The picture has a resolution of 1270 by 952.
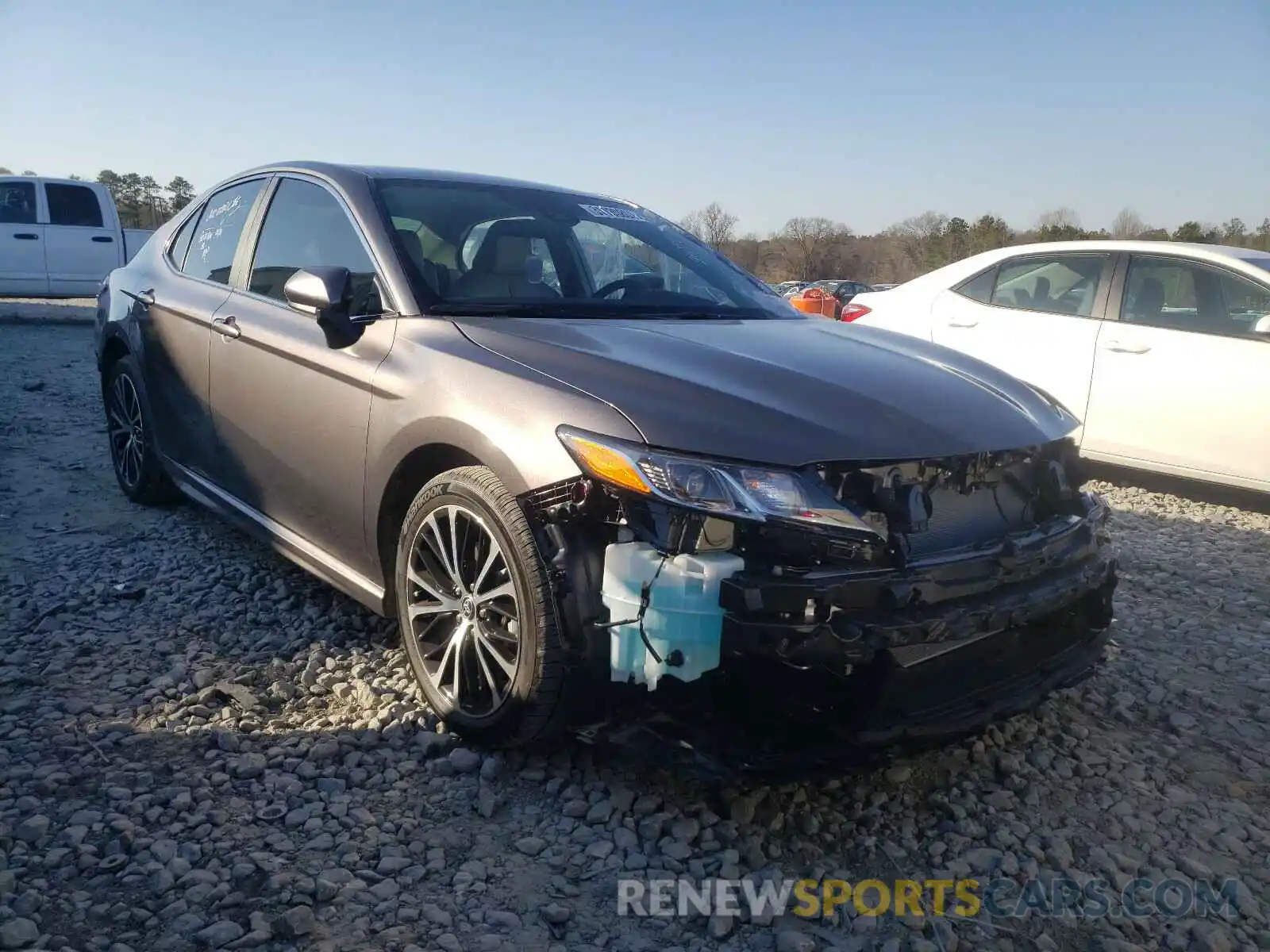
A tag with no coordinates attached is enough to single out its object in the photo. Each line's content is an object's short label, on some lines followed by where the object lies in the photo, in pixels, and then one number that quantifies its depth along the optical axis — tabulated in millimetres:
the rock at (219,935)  1902
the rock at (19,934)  1854
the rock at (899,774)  2586
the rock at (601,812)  2381
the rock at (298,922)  1945
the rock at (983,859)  2268
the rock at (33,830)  2180
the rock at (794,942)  1976
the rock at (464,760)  2568
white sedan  5426
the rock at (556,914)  2037
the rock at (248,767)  2510
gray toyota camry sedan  2100
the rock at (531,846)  2262
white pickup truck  13133
